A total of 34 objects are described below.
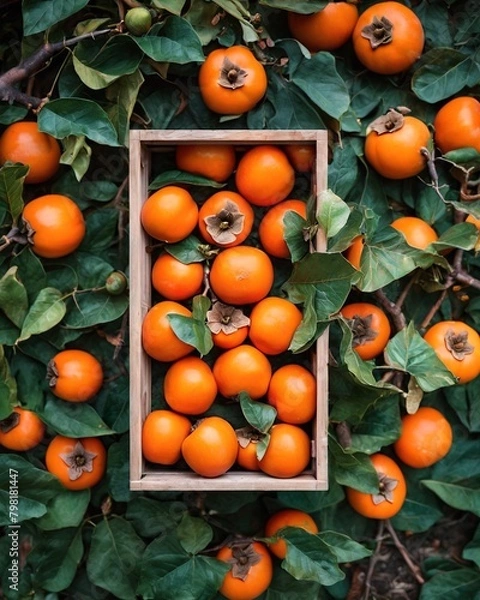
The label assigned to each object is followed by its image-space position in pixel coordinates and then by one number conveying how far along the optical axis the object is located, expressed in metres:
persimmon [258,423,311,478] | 1.05
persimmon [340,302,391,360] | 1.17
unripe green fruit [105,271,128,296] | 1.17
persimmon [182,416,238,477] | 1.02
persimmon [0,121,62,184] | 1.18
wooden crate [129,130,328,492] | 1.04
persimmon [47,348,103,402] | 1.18
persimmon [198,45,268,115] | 1.11
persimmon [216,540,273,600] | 1.19
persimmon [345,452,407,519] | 1.21
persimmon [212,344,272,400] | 1.05
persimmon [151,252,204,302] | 1.08
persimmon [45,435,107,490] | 1.20
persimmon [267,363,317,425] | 1.07
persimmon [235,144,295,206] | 1.06
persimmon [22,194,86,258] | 1.16
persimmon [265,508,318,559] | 1.20
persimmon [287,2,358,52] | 1.18
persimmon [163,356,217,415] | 1.05
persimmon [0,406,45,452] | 1.21
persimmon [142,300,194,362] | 1.03
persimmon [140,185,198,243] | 1.04
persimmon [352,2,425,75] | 1.16
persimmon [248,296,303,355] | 1.05
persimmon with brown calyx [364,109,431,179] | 1.17
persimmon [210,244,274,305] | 1.04
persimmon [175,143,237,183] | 1.09
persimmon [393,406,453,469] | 1.22
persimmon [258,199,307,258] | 1.09
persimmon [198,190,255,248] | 1.07
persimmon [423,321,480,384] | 1.16
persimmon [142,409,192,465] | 1.05
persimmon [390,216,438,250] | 1.17
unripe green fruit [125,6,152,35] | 1.11
